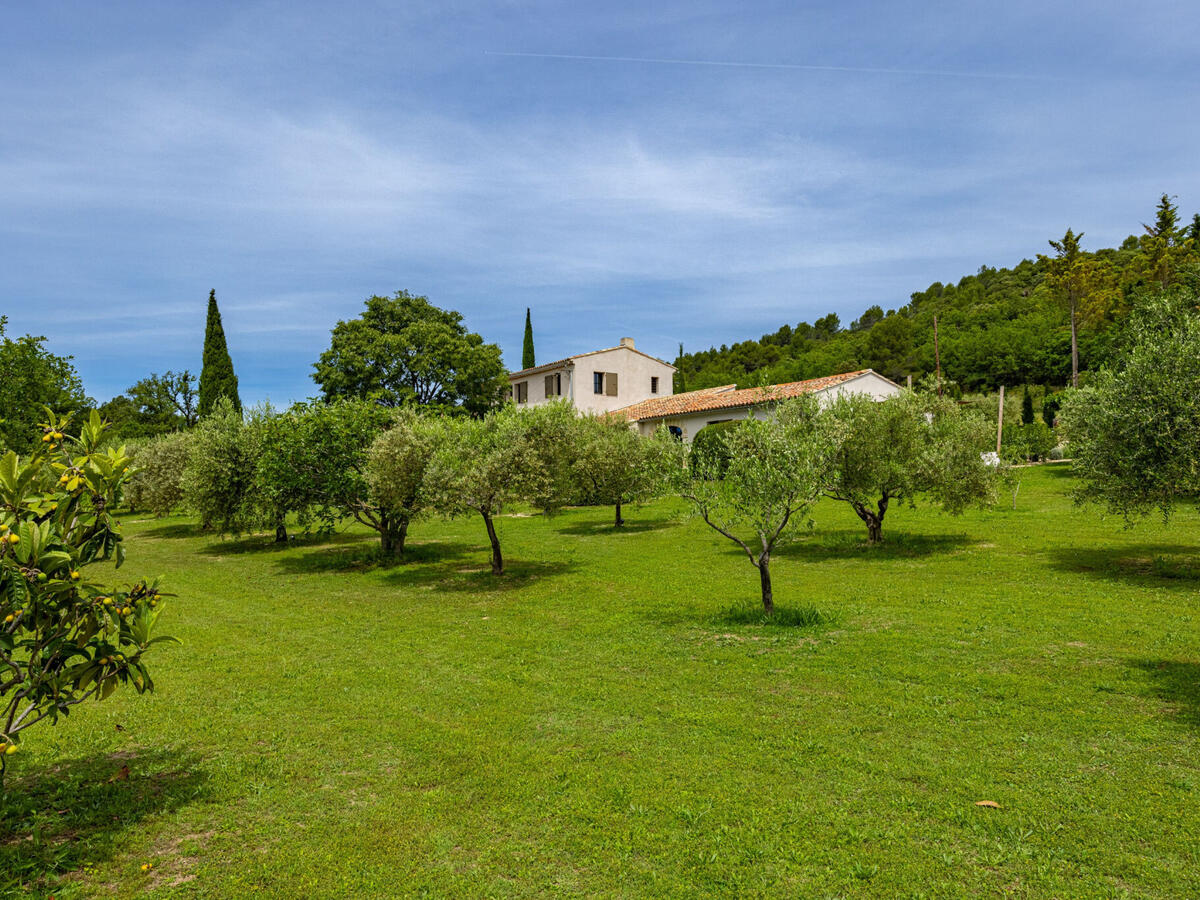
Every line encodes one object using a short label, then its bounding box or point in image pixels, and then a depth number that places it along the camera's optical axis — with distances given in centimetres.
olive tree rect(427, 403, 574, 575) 1703
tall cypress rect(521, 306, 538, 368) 6361
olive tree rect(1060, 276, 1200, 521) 1412
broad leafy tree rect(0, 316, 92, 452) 3631
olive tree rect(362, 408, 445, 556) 1866
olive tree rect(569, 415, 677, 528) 2730
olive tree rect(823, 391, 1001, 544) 1948
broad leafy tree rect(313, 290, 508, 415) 4884
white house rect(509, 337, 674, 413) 5078
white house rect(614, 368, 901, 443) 4147
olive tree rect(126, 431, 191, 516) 3078
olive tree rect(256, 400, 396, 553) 2172
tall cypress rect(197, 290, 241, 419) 5368
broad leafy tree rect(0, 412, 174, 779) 456
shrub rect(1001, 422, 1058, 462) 3934
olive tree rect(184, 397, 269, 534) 2481
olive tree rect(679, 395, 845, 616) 1199
